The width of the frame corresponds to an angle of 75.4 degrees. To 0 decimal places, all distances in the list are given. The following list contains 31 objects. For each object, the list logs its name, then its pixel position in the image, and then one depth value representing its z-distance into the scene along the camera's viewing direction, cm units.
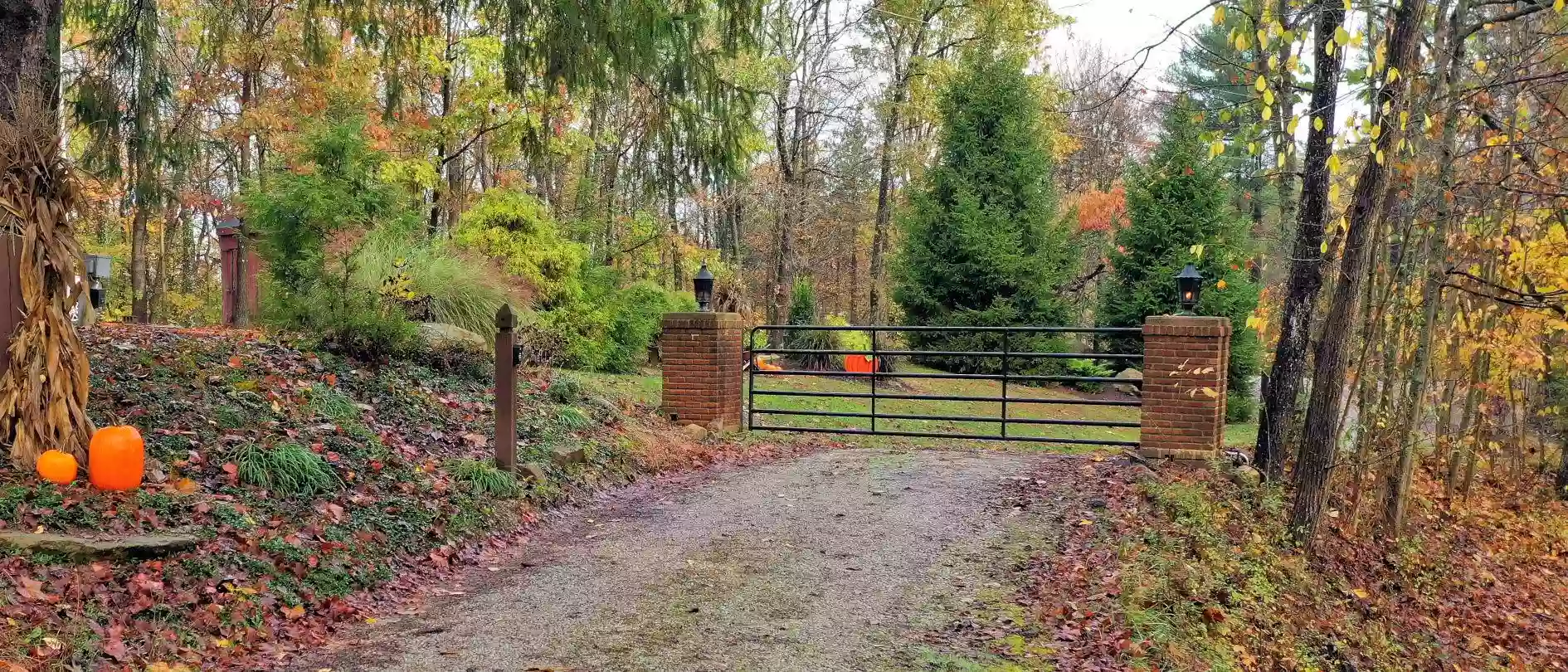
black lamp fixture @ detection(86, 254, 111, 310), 1247
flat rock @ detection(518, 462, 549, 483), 729
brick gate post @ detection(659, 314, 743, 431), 1064
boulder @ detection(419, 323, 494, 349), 984
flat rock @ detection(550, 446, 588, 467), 782
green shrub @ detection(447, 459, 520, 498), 676
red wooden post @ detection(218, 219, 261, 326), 1902
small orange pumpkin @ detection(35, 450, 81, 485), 493
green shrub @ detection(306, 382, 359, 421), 714
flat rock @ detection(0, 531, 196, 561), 428
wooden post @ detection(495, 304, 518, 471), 706
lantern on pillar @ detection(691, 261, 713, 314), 1048
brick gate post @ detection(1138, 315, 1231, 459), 885
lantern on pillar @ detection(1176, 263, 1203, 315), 907
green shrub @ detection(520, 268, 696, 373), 1457
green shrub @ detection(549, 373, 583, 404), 996
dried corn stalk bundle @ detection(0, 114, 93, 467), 509
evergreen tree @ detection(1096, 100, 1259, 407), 1791
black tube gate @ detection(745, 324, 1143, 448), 964
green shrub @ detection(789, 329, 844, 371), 1956
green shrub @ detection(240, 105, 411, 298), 1115
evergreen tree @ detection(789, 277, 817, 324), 2109
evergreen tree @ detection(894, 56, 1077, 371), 1967
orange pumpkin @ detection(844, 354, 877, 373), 2021
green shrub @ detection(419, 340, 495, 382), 967
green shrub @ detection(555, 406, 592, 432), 895
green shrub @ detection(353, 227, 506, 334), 1058
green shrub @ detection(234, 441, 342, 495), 569
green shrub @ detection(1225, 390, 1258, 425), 1791
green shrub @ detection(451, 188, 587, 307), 1457
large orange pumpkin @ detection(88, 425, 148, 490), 496
